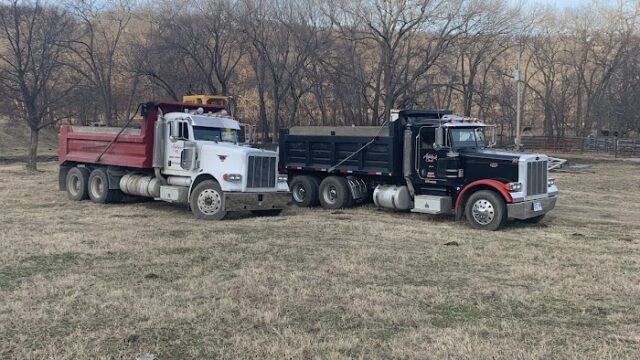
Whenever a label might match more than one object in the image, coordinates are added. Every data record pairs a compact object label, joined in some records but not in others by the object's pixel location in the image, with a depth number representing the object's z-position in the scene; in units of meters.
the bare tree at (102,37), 37.41
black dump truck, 12.27
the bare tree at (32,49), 26.77
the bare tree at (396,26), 33.94
